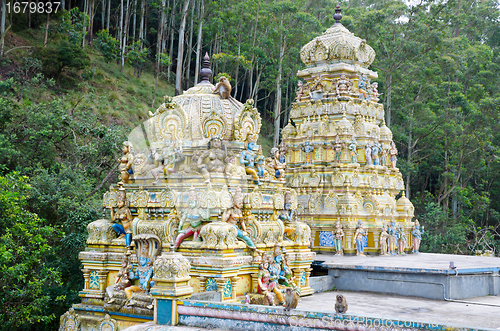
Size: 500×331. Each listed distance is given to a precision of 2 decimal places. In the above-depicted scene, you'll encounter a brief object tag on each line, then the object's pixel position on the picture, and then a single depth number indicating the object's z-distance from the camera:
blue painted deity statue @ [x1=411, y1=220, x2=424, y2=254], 23.30
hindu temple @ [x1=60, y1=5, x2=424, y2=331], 10.19
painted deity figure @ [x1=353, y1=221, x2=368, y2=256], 20.70
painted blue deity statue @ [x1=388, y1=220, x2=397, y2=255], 21.76
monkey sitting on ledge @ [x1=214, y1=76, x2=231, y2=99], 12.22
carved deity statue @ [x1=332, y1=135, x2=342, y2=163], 21.67
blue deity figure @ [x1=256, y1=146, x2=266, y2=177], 12.18
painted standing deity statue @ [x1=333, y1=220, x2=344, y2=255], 20.81
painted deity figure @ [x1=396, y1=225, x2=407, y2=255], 22.30
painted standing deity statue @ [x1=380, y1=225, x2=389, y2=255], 21.14
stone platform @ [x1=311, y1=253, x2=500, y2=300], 13.98
